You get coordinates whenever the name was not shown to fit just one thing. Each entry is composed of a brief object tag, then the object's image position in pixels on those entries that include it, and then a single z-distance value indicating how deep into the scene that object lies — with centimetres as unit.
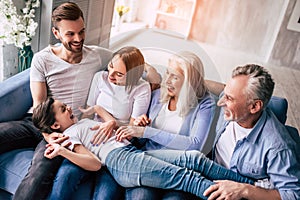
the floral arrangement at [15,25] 126
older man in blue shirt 85
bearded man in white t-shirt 106
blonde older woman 93
